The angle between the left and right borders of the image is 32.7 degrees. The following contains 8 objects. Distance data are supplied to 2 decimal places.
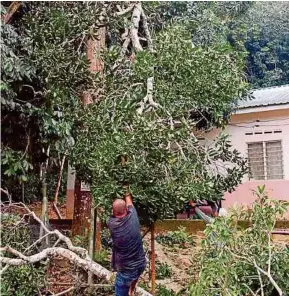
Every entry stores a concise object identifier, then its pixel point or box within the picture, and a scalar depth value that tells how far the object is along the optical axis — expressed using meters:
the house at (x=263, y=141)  11.10
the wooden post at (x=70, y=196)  11.97
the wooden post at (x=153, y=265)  6.07
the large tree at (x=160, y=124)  5.39
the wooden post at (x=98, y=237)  7.54
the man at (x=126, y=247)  4.91
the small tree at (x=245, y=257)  4.48
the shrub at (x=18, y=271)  5.83
